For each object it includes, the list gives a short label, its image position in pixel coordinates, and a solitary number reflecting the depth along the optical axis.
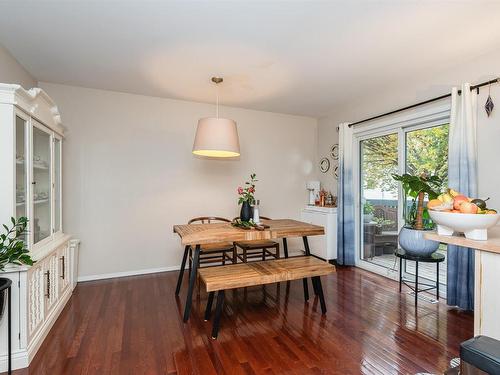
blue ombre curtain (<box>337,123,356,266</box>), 3.87
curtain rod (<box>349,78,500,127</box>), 2.42
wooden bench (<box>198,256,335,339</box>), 2.11
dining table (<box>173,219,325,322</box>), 2.37
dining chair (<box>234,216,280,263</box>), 3.33
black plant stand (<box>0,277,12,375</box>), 1.62
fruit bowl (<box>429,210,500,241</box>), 1.37
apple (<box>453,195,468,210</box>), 1.48
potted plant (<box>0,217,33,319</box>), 1.67
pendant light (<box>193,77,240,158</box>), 2.55
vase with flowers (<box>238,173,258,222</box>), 2.90
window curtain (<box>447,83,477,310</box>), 2.46
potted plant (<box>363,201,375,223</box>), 3.83
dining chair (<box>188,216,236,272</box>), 3.12
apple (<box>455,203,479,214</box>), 1.41
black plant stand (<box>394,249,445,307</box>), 2.52
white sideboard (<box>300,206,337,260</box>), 4.09
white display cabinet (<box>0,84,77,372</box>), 1.79
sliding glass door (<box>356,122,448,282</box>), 3.05
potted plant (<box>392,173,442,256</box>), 2.49
